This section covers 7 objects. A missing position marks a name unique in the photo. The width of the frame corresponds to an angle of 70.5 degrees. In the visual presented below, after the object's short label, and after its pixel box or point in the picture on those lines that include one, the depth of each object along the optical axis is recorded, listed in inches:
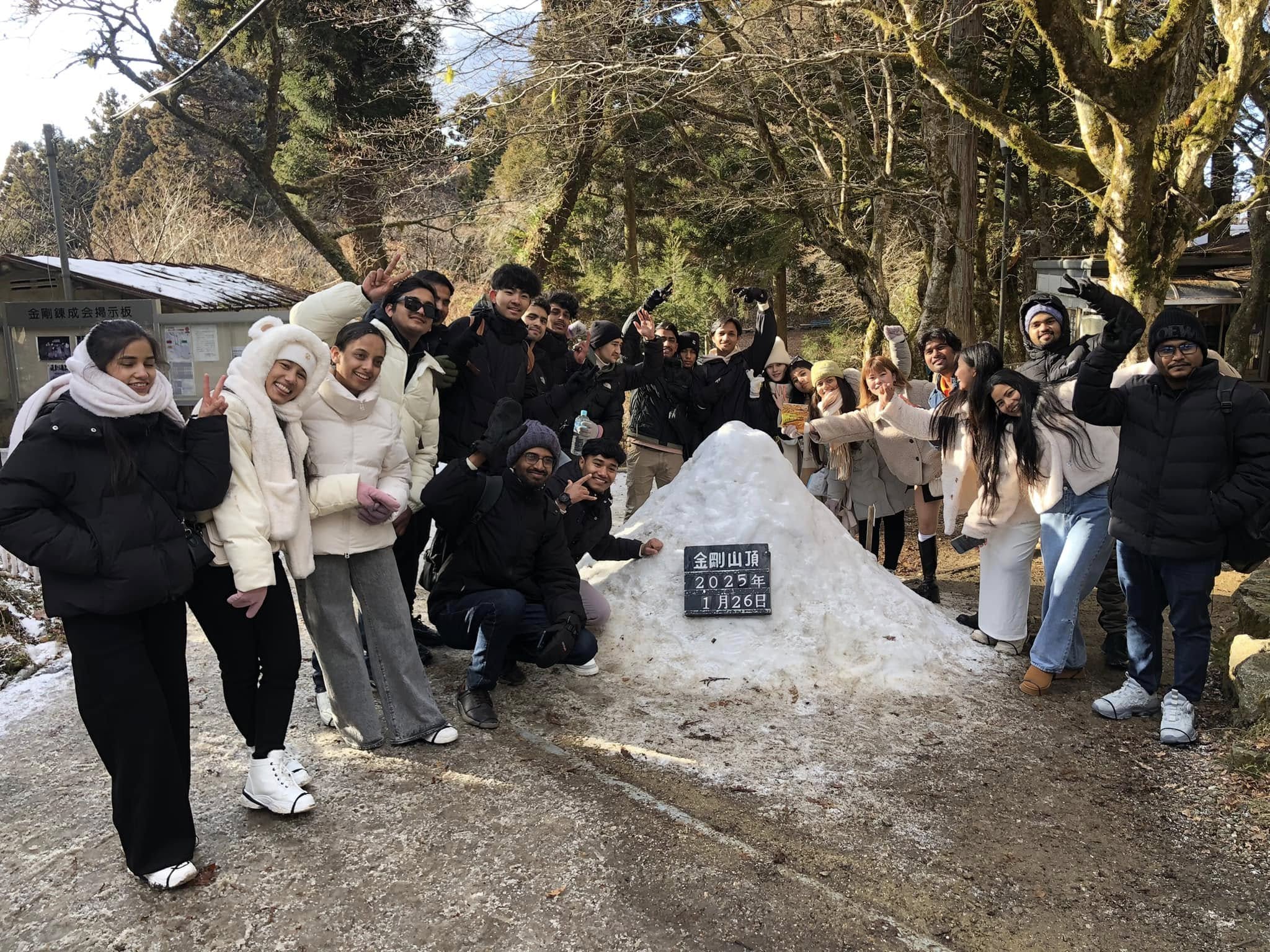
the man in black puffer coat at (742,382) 263.7
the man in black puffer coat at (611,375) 237.1
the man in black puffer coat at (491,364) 197.8
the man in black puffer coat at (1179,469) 155.5
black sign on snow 198.1
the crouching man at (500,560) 165.9
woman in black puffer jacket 106.9
